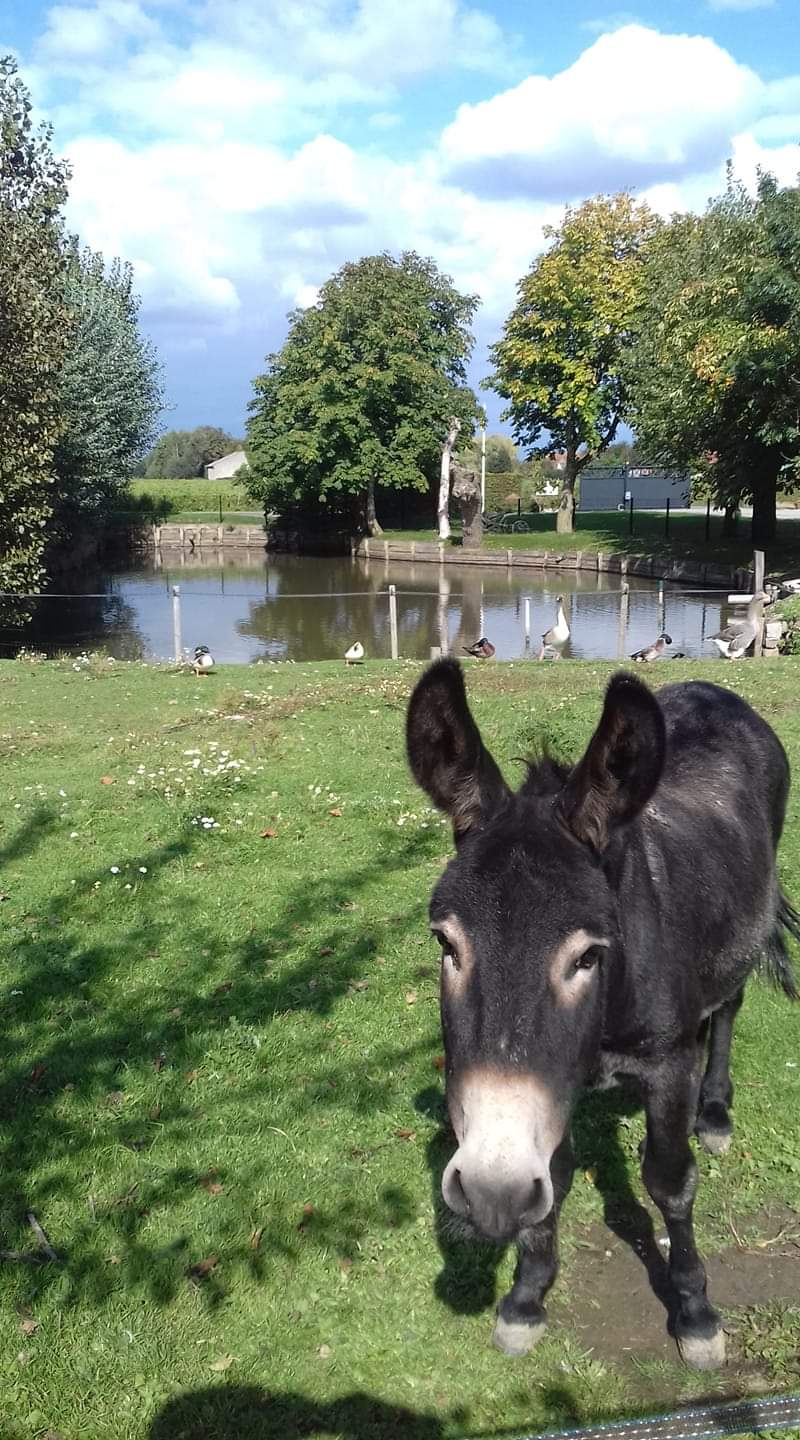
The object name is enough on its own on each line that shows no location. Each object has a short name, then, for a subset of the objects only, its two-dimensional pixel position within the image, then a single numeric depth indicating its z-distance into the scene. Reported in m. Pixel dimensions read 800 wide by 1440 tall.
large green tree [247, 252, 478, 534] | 60.94
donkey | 2.54
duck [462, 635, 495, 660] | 22.16
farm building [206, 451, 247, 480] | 130.00
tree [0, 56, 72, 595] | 22.94
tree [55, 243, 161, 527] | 35.31
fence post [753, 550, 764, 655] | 26.05
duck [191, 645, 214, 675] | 18.98
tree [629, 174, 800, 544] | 31.47
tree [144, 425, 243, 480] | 135.12
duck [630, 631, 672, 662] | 20.94
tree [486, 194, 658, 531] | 56.22
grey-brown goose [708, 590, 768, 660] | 21.81
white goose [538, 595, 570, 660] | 24.00
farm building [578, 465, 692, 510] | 88.69
